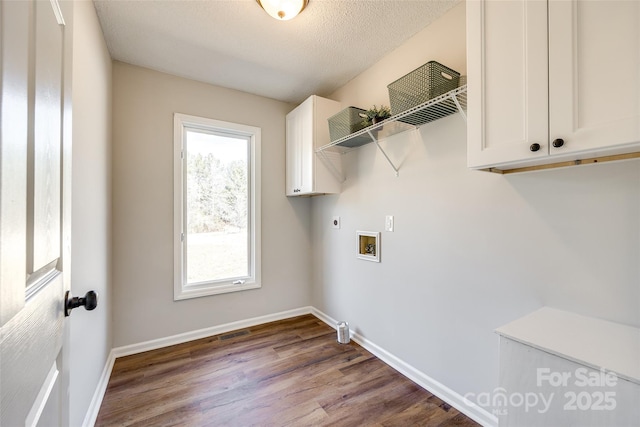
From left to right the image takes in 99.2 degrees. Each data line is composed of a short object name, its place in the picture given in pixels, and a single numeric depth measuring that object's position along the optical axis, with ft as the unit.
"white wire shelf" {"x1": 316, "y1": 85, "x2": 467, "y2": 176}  5.15
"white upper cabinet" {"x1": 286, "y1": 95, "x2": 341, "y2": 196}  8.70
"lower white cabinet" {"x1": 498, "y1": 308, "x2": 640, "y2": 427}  2.80
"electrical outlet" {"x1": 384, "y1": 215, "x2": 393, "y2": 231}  7.29
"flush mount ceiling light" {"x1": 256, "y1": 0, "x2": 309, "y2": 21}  5.37
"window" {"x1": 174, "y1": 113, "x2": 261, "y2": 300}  8.74
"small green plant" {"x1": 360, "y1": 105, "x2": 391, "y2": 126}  6.84
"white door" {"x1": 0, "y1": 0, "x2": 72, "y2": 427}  1.42
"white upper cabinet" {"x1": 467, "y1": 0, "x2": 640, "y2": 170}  3.00
